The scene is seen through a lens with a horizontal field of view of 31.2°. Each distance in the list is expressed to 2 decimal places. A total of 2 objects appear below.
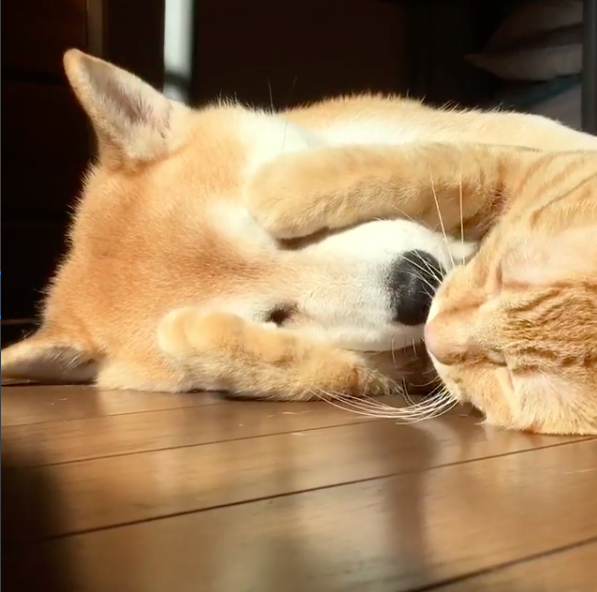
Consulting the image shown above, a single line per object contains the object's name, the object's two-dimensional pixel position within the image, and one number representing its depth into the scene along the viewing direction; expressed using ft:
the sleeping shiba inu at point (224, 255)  1.55
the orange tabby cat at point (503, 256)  1.38
